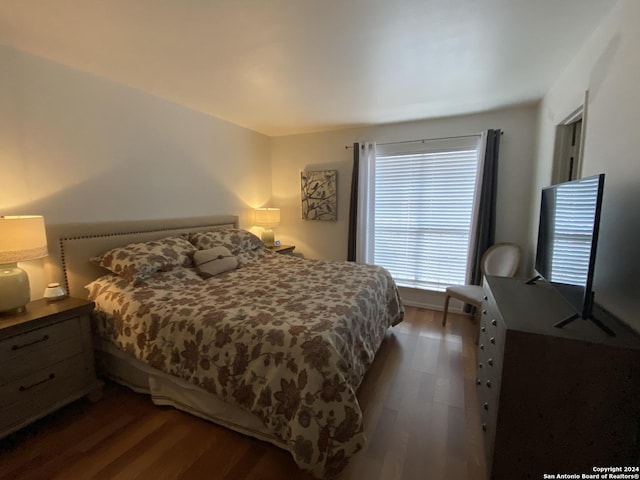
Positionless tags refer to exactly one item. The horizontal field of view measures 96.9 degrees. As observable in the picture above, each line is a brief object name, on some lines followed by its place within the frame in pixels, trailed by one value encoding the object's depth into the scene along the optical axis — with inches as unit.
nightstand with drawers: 61.7
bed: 53.7
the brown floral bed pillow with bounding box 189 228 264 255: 113.3
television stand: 42.9
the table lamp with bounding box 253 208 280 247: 155.6
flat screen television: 44.1
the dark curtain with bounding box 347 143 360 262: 148.3
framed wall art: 157.5
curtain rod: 125.9
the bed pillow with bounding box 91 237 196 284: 84.0
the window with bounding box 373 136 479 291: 131.9
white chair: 112.1
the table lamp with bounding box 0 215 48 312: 63.2
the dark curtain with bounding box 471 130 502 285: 121.5
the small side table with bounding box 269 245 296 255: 150.3
